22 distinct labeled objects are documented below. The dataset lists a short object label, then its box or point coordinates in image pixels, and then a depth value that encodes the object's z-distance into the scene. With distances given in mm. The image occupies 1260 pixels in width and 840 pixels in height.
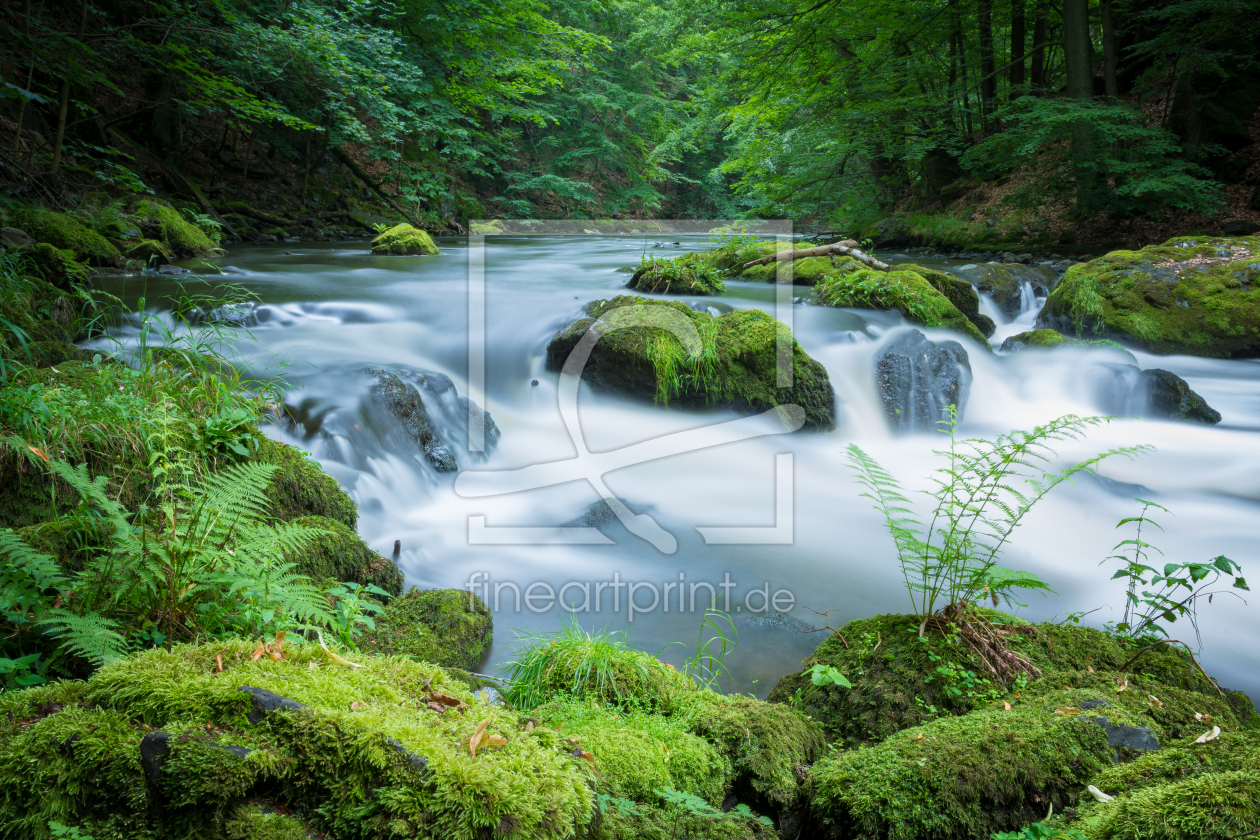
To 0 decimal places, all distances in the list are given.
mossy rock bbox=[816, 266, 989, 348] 8523
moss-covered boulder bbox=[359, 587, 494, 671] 2941
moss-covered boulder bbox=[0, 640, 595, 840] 1189
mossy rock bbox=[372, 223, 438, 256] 12461
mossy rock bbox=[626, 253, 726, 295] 9219
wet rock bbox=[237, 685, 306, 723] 1317
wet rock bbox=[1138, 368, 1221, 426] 7180
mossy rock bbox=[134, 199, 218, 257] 9734
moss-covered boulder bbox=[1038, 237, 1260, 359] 8562
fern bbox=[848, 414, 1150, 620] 2641
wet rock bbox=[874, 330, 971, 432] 7082
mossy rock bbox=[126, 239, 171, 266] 8805
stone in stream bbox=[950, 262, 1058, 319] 10461
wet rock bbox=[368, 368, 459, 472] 5574
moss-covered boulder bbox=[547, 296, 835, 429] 6617
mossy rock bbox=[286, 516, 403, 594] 3062
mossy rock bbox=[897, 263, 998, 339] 9469
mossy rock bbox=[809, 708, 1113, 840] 1783
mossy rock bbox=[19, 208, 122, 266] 7367
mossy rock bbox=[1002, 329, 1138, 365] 8372
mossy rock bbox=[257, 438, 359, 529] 3469
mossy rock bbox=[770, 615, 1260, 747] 2377
